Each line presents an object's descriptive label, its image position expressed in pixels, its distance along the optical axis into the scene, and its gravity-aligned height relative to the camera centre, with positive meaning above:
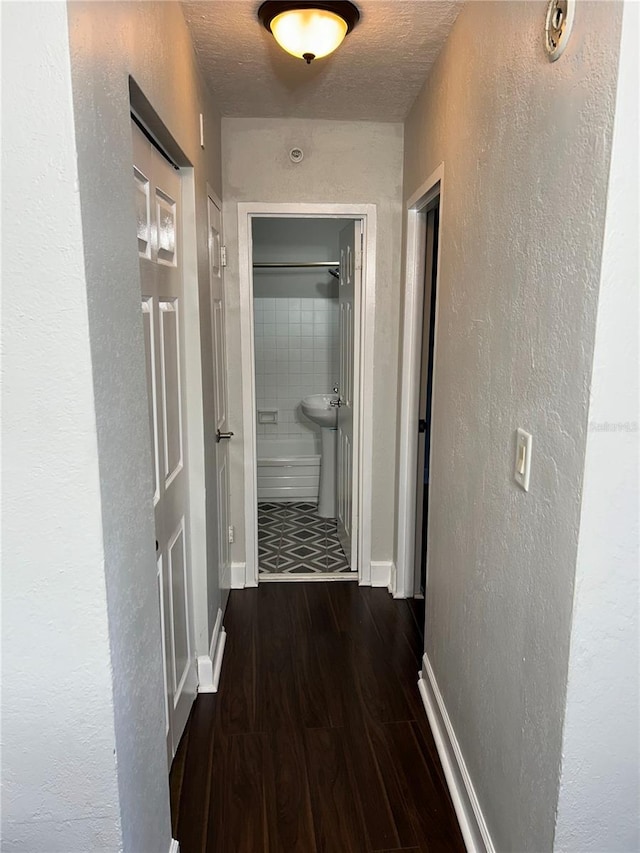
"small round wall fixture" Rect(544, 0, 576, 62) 1.04 +0.58
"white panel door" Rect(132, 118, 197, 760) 1.57 -0.19
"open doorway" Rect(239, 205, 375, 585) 3.03 -0.40
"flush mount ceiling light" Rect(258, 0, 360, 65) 1.68 +0.92
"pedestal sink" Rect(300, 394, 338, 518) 4.09 -0.81
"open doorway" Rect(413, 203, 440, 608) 2.79 -0.28
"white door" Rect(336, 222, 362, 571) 3.10 -0.25
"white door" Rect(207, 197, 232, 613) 2.53 -0.21
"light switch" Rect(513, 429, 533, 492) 1.24 -0.26
